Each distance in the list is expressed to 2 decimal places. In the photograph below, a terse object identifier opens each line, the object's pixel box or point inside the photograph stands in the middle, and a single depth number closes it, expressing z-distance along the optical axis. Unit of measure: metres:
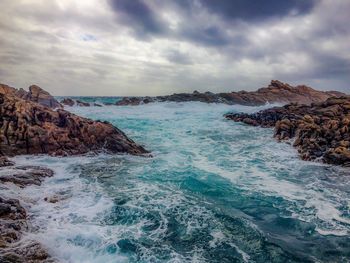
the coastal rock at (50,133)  13.82
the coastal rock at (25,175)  9.49
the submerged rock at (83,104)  52.41
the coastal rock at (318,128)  14.68
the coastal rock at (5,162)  11.37
